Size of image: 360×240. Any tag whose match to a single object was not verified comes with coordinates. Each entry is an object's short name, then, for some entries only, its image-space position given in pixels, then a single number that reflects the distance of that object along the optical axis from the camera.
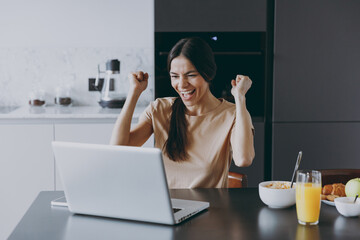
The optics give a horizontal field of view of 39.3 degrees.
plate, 1.58
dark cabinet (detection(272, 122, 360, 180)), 3.23
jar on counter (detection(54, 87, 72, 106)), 3.60
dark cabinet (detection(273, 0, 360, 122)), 3.16
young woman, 2.01
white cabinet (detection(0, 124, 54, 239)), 3.11
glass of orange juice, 1.39
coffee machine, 3.40
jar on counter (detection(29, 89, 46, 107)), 3.55
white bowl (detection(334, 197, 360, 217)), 1.45
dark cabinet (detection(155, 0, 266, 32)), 3.15
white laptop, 1.35
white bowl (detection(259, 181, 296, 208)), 1.52
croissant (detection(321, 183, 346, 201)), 1.65
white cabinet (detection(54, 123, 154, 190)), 3.12
